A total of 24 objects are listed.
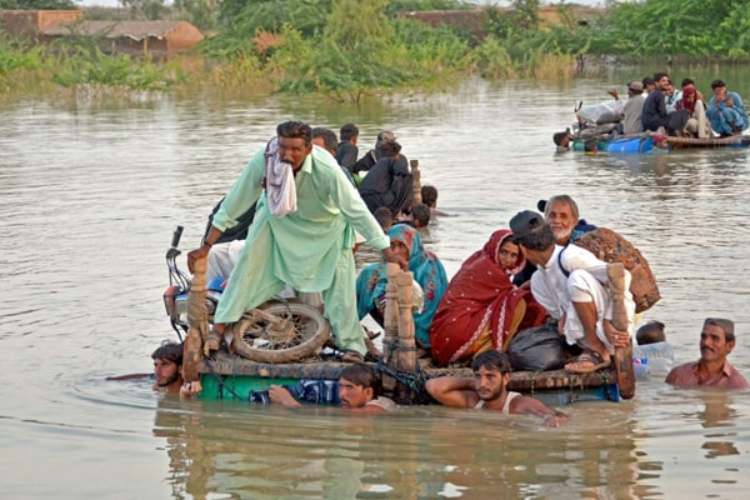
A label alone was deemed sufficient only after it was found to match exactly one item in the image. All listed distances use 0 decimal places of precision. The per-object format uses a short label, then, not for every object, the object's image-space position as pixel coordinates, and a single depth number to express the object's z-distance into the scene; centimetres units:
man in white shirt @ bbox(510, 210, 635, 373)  1543
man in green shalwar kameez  1626
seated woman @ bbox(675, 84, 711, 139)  3955
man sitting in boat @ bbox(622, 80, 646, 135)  3952
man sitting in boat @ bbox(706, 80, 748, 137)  3995
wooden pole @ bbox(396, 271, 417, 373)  1558
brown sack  1638
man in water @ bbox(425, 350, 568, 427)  1549
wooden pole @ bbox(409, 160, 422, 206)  2847
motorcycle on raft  1641
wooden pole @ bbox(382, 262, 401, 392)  1580
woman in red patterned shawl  1627
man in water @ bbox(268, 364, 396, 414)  1583
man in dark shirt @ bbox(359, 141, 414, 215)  2690
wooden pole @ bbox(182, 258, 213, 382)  1620
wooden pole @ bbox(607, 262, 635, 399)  1522
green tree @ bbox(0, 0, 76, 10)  11722
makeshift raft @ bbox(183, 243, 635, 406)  1574
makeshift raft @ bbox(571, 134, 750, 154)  3998
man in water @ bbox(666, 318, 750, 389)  1665
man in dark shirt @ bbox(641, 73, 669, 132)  3864
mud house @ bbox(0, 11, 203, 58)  10468
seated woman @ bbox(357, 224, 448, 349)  1691
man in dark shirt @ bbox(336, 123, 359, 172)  2851
